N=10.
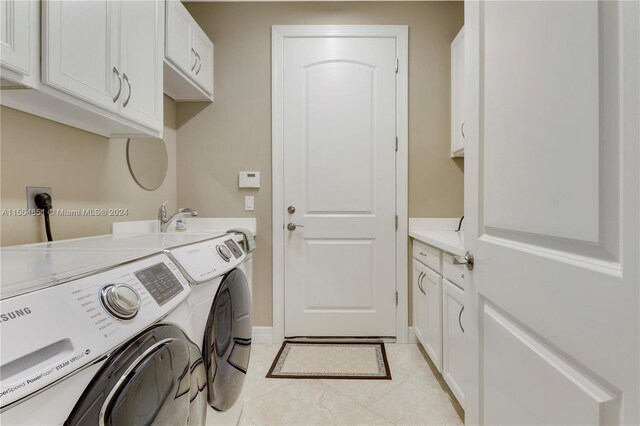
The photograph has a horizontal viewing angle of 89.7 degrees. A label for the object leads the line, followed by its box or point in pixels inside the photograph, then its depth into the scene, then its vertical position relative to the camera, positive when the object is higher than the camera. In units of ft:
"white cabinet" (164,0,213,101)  6.06 +3.25
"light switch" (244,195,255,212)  8.23 +0.24
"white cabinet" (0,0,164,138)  3.30 +1.81
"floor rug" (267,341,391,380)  6.50 -3.28
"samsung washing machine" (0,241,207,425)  1.42 -0.70
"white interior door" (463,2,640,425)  1.53 +0.00
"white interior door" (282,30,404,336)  8.09 +0.74
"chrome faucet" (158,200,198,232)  6.49 -0.06
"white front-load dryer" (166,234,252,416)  3.11 -1.10
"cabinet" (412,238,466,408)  5.08 -1.87
